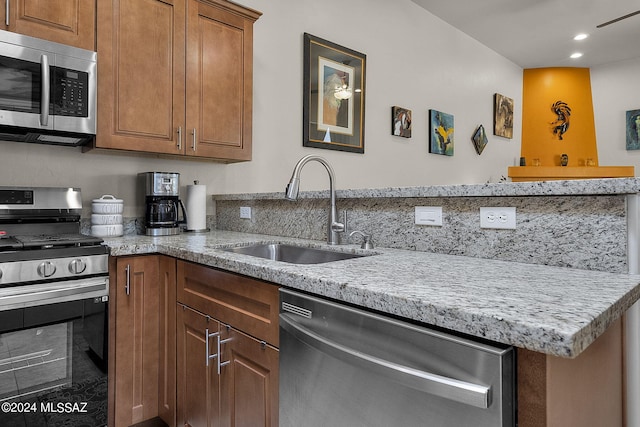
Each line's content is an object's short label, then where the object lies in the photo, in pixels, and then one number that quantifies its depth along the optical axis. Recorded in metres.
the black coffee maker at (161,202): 2.12
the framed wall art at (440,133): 4.07
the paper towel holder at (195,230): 2.38
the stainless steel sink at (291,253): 1.71
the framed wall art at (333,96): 3.01
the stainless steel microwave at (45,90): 1.61
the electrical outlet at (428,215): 1.44
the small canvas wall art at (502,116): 5.08
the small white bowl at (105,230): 2.00
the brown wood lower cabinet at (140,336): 1.66
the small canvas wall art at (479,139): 4.69
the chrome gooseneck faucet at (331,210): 1.59
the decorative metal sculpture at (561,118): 5.69
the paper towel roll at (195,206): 2.37
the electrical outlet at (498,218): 1.25
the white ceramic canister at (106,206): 2.00
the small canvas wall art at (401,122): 3.62
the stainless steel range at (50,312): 1.41
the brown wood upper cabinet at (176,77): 1.89
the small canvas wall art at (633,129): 5.50
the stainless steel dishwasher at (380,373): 0.67
